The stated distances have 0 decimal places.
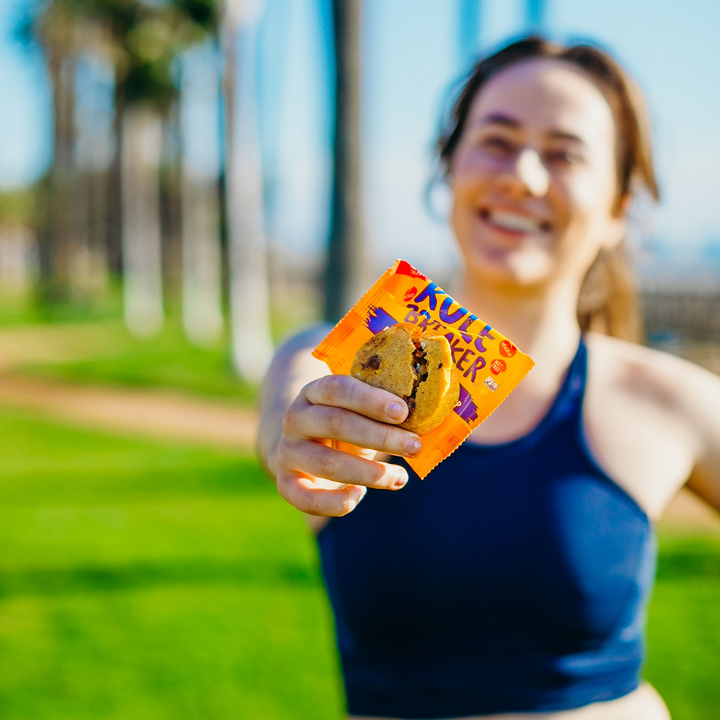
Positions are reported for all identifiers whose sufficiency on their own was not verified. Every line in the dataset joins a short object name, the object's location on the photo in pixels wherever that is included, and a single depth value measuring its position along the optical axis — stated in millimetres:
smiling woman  1562
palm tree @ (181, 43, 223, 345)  20359
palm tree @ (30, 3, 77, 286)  33656
